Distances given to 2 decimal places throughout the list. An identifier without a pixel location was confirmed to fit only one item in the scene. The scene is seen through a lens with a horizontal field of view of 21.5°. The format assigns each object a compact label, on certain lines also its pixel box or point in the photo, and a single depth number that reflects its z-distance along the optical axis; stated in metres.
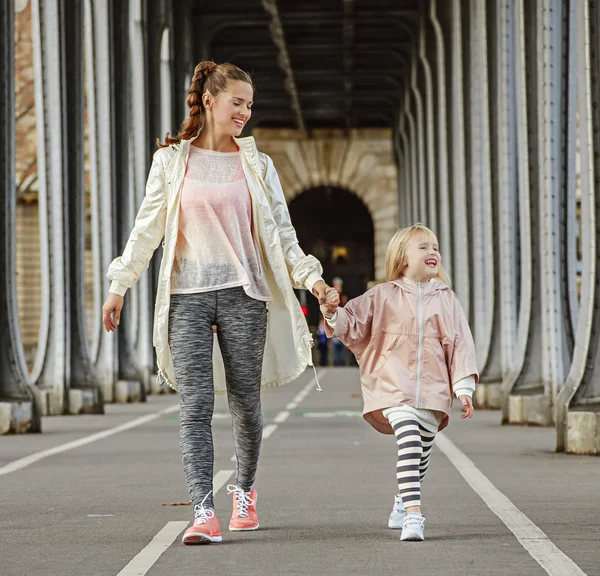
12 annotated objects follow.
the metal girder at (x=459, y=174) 31.00
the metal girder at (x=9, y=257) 16.89
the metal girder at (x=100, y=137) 27.62
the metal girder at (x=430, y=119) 41.06
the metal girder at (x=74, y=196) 22.34
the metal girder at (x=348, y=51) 40.31
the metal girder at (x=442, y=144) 36.34
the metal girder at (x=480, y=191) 25.28
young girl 7.16
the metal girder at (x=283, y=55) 39.59
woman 7.06
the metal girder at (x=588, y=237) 12.99
